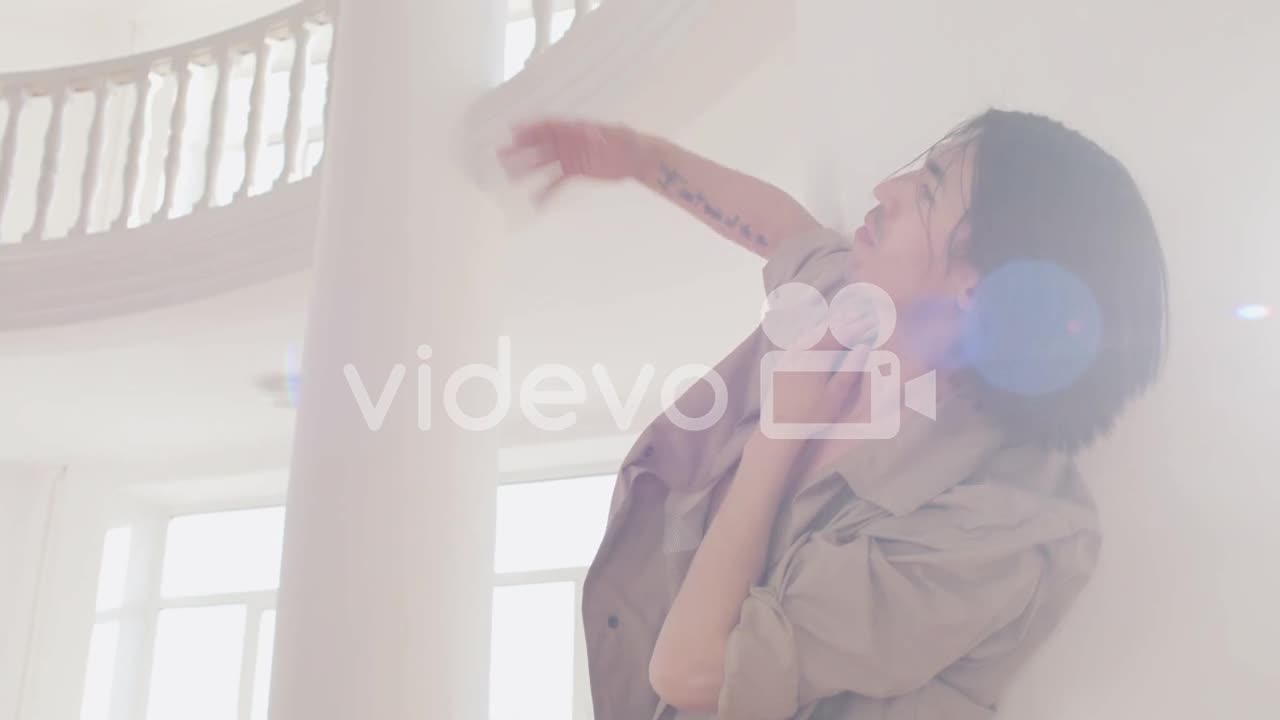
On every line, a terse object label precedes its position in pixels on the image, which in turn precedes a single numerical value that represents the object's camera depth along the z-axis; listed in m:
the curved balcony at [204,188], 2.79
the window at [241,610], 5.74
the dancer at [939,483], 0.91
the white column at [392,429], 2.26
